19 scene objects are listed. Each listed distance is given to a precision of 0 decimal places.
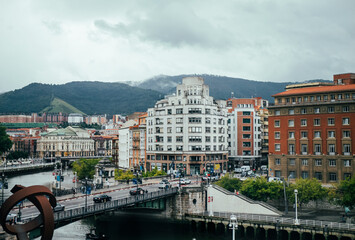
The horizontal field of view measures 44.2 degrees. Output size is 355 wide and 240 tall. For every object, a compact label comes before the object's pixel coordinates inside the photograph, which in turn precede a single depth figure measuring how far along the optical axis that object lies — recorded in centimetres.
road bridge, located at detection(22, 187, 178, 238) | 6272
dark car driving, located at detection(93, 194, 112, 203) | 8036
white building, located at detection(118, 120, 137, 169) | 16638
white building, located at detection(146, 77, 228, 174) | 13738
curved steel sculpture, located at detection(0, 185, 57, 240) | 4225
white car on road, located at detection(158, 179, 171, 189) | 9488
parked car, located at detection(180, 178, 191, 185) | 10238
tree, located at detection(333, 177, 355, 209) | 7994
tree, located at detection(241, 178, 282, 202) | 9062
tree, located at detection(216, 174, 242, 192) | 9781
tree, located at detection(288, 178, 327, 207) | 8719
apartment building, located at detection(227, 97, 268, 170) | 15625
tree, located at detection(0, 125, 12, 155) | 19412
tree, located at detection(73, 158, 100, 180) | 13862
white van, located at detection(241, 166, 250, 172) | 13873
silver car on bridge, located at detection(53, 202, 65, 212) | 6989
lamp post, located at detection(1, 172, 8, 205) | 7651
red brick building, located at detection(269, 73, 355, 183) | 10275
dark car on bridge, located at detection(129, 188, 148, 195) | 8748
